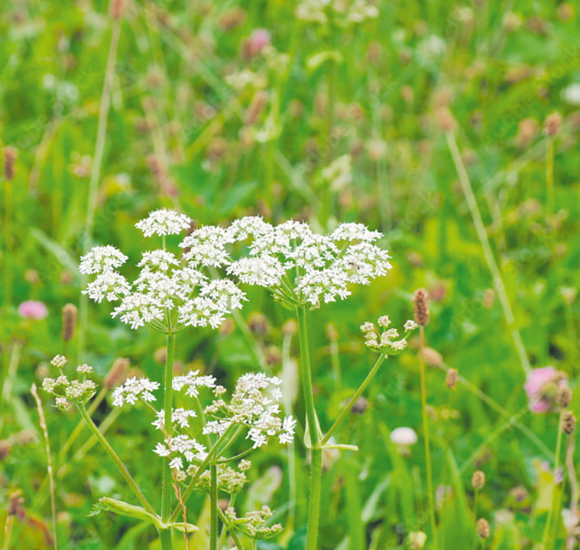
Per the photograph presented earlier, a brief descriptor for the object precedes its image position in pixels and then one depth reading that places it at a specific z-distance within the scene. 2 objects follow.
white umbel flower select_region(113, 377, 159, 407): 1.53
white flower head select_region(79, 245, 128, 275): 1.56
